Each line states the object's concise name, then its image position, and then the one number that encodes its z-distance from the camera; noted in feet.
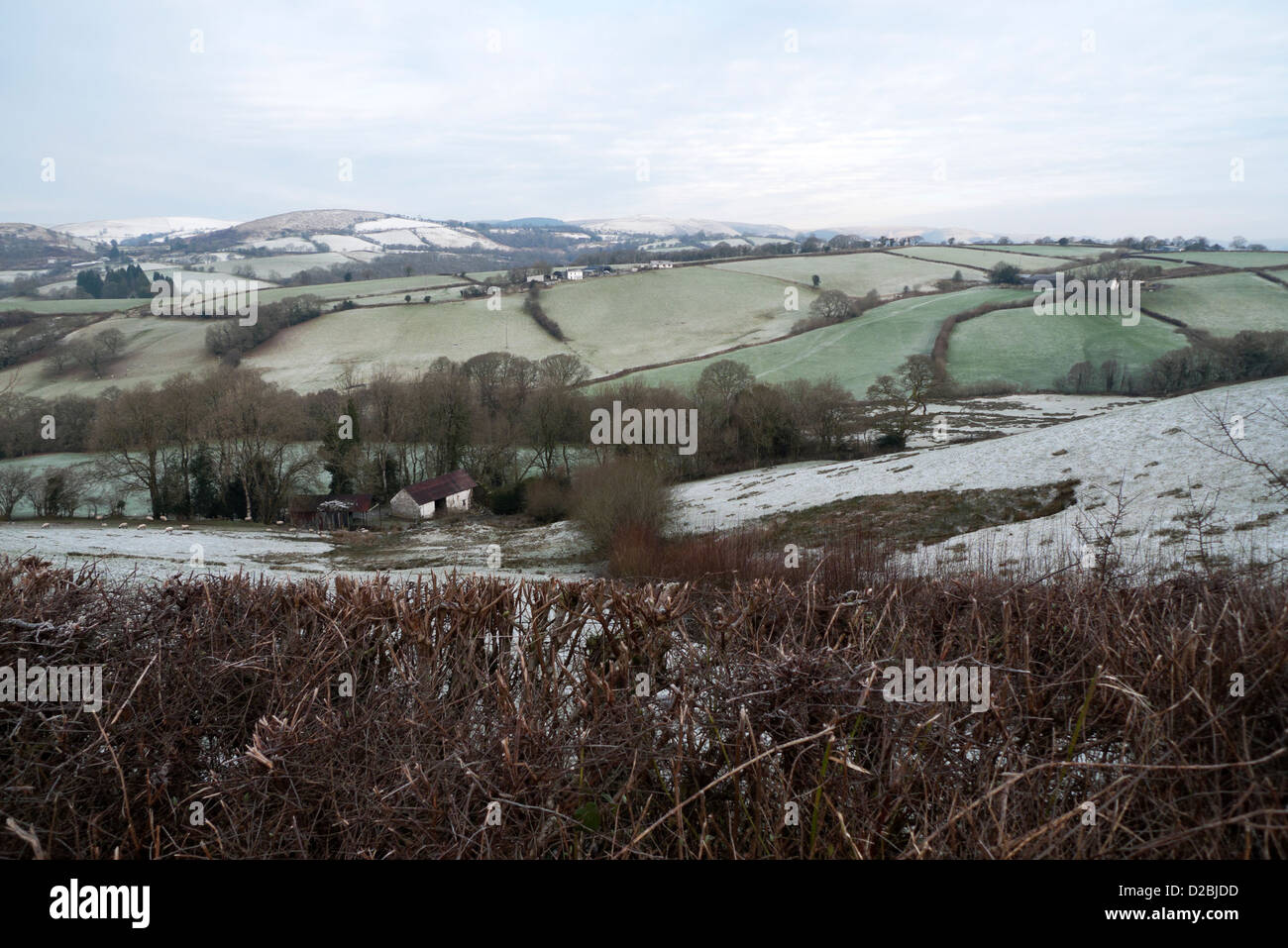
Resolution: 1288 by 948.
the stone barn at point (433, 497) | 177.17
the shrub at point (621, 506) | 111.96
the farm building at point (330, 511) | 172.24
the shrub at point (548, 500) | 160.97
